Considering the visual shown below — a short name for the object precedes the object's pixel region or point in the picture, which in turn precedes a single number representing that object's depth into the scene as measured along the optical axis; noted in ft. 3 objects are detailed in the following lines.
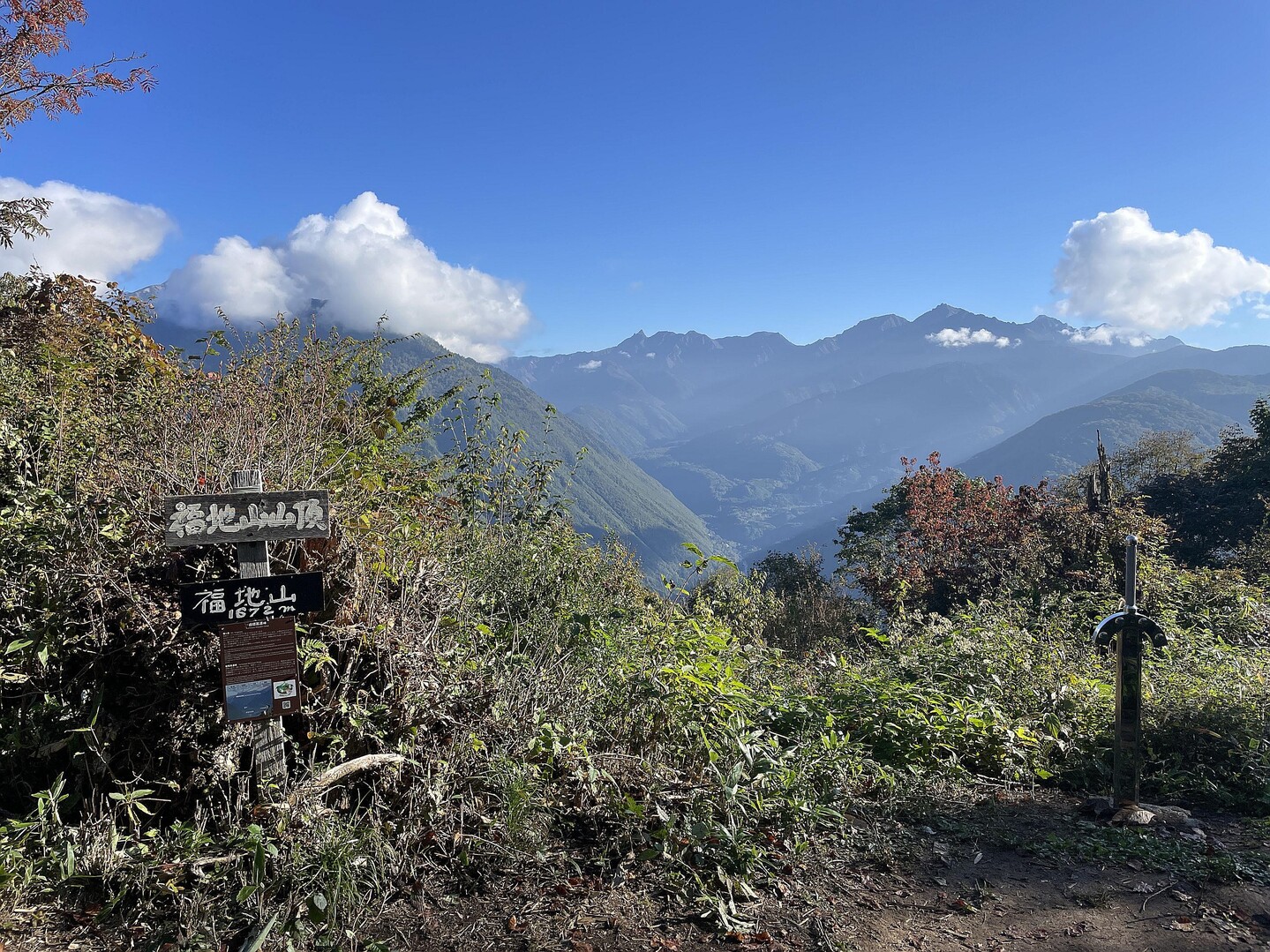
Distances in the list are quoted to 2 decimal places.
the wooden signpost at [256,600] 9.85
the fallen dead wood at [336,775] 10.42
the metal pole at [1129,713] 13.84
